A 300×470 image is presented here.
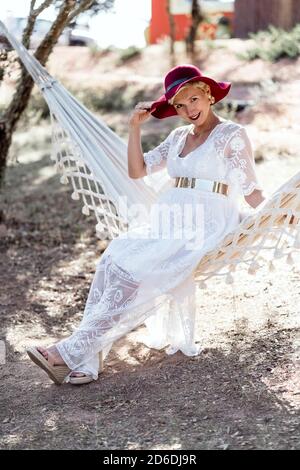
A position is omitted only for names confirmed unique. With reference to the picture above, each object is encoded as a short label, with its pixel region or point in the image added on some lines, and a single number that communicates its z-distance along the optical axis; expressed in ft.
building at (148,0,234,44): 49.01
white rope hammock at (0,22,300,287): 8.82
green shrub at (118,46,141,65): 45.83
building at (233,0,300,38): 46.29
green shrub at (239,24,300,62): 37.88
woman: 8.86
